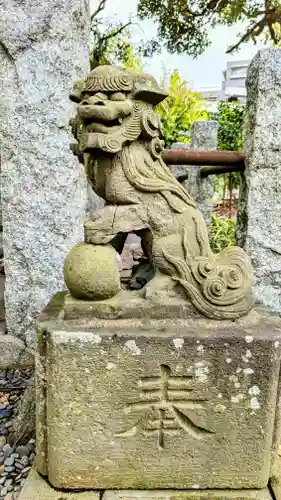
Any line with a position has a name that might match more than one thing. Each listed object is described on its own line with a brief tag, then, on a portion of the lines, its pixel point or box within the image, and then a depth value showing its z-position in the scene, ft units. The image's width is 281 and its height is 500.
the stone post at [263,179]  7.77
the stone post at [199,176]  14.58
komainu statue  4.75
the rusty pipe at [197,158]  8.78
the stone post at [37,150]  7.91
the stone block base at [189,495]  4.83
